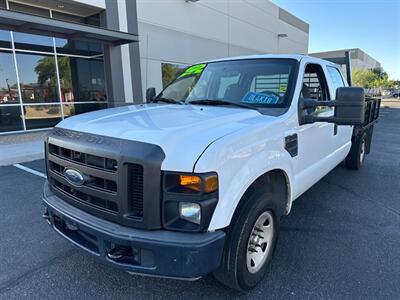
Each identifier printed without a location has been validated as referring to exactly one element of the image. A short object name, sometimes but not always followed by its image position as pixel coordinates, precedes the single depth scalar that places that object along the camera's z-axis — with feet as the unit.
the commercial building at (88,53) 35.42
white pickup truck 6.37
